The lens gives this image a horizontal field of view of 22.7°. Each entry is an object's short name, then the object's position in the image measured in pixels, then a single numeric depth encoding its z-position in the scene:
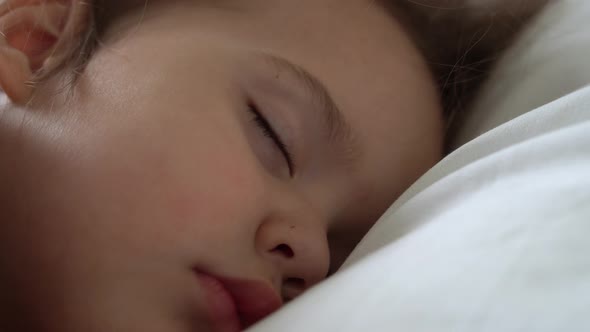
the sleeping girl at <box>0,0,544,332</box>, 0.39
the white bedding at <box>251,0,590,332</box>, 0.34
